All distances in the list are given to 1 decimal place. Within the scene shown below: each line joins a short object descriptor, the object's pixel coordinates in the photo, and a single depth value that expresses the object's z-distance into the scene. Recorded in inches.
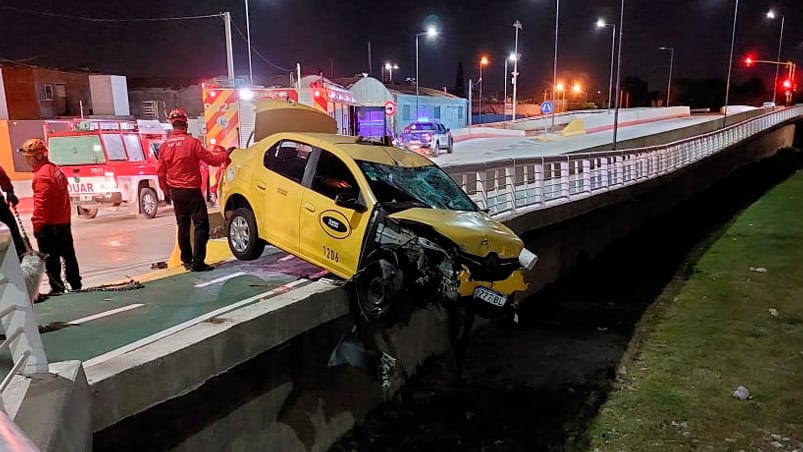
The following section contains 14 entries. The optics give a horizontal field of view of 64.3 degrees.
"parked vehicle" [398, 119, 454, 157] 1199.6
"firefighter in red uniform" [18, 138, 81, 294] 278.7
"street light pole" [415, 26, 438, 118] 1548.2
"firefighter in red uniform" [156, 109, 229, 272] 278.5
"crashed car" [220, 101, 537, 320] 225.5
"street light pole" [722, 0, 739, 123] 1420.8
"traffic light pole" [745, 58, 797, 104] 2070.6
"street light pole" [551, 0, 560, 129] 1641.2
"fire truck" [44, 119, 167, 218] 641.0
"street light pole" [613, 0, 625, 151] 860.0
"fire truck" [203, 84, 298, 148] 512.7
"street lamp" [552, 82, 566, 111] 3033.7
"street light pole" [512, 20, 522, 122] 1697.8
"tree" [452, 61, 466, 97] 4254.4
